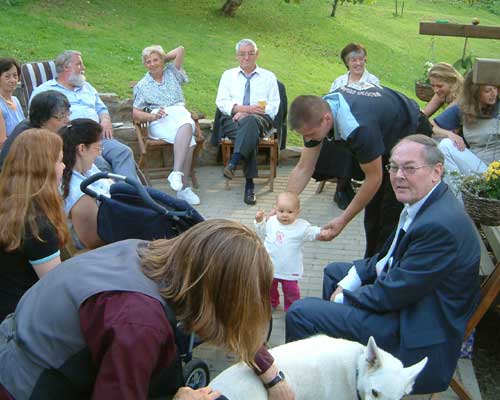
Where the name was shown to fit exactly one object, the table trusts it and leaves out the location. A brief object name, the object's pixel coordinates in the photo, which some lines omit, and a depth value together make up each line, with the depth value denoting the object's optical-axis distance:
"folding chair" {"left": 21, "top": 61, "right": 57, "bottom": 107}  6.33
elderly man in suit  2.69
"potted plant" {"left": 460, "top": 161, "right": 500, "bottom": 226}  3.74
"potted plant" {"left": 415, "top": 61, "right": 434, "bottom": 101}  6.95
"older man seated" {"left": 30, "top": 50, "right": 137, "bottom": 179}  5.93
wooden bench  3.06
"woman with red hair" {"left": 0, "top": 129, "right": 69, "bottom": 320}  2.61
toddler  3.96
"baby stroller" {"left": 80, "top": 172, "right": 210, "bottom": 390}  3.01
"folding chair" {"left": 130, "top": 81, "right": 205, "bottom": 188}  6.45
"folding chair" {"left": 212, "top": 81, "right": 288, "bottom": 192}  6.55
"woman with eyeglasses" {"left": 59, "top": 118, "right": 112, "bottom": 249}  3.52
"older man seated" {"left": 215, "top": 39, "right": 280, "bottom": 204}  6.35
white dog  2.43
